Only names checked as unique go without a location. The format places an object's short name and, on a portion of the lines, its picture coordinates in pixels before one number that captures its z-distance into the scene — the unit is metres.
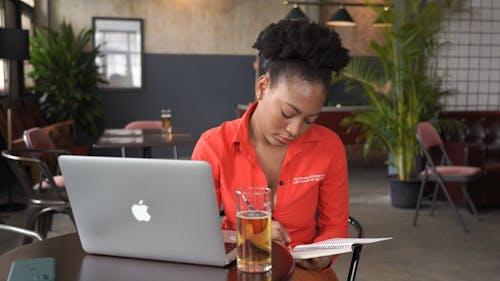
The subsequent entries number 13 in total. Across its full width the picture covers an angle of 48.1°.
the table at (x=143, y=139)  4.02
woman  1.55
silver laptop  1.13
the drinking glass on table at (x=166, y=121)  4.94
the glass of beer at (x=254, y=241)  1.20
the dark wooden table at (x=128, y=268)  1.18
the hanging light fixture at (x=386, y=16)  5.42
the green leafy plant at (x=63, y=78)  8.05
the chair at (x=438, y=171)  4.68
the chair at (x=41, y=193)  3.03
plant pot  5.42
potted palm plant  5.35
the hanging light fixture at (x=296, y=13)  7.14
